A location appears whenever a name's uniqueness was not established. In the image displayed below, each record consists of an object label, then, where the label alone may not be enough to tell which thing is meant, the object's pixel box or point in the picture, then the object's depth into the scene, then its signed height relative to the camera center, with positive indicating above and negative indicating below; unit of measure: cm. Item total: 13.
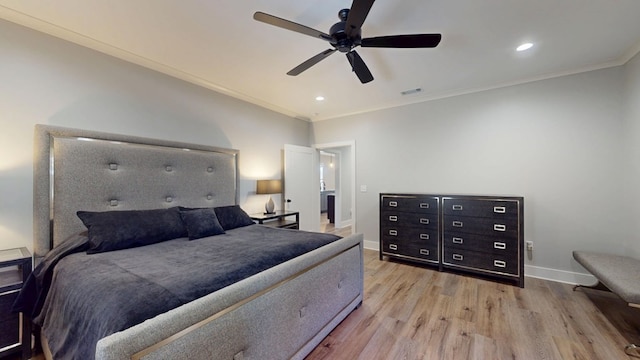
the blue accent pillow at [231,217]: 293 -45
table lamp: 392 -15
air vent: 369 +129
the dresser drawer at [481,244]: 302 -85
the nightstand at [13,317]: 168 -92
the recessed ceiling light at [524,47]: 247 +130
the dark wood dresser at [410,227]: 354 -73
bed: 111 -55
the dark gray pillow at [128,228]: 198 -41
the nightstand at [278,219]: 371 -62
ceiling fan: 171 +108
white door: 458 -9
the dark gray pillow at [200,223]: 246 -44
